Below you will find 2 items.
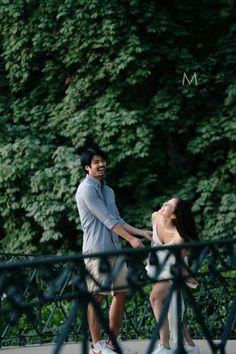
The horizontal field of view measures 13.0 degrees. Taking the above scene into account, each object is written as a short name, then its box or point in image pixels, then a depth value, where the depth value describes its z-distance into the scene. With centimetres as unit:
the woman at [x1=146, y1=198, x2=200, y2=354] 664
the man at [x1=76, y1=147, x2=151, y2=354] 673
